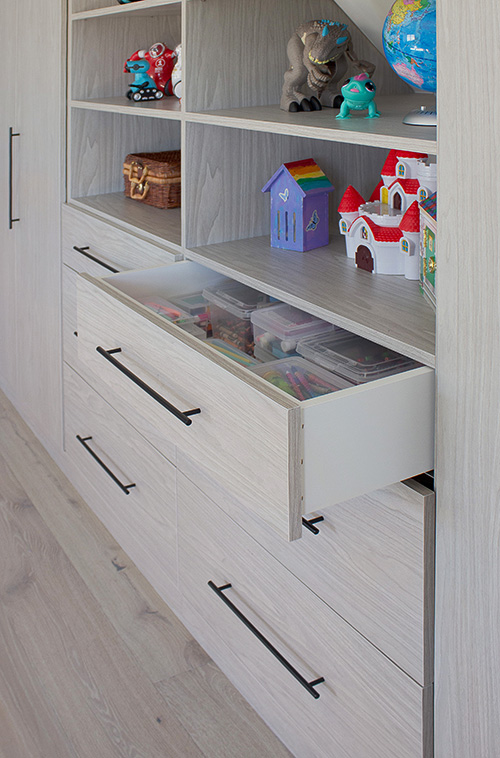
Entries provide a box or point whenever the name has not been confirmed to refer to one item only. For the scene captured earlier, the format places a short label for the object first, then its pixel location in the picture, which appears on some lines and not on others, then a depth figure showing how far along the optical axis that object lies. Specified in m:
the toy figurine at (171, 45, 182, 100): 1.89
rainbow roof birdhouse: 1.49
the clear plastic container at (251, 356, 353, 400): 1.03
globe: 1.09
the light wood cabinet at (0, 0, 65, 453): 2.18
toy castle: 1.26
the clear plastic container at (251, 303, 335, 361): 1.19
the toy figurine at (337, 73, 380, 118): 1.28
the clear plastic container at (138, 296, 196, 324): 1.31
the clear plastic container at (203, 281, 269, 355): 1.24
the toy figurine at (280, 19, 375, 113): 1.39
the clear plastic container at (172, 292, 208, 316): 1.36
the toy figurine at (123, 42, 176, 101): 1.99
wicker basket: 2.03
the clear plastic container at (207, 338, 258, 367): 1.13
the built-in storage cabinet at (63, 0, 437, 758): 0.97
